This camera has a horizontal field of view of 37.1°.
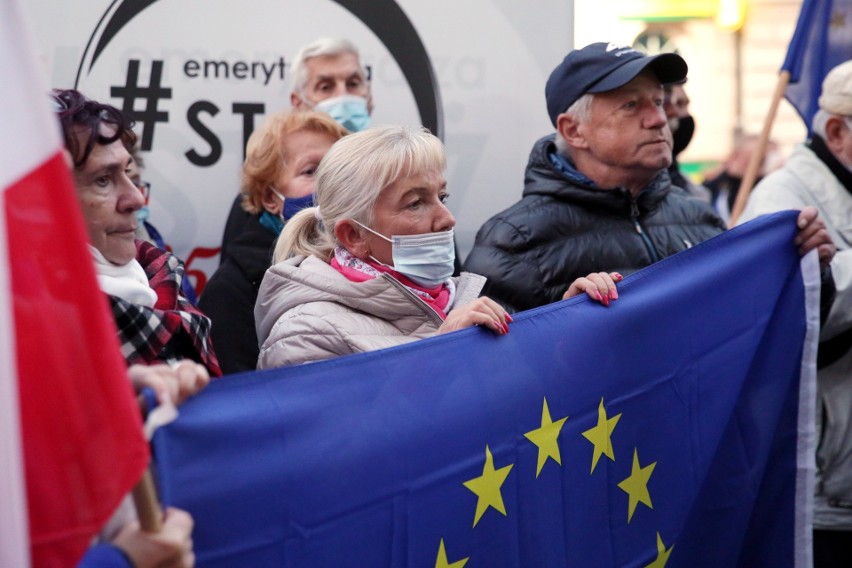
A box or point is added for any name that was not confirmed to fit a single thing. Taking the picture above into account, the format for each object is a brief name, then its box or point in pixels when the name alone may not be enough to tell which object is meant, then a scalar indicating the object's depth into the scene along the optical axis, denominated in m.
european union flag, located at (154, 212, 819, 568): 2.31
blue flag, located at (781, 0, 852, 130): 5.21
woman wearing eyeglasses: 2.62
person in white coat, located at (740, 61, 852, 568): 3.92
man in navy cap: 3.61
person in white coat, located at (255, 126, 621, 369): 2.93
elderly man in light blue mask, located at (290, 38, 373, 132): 4.49
